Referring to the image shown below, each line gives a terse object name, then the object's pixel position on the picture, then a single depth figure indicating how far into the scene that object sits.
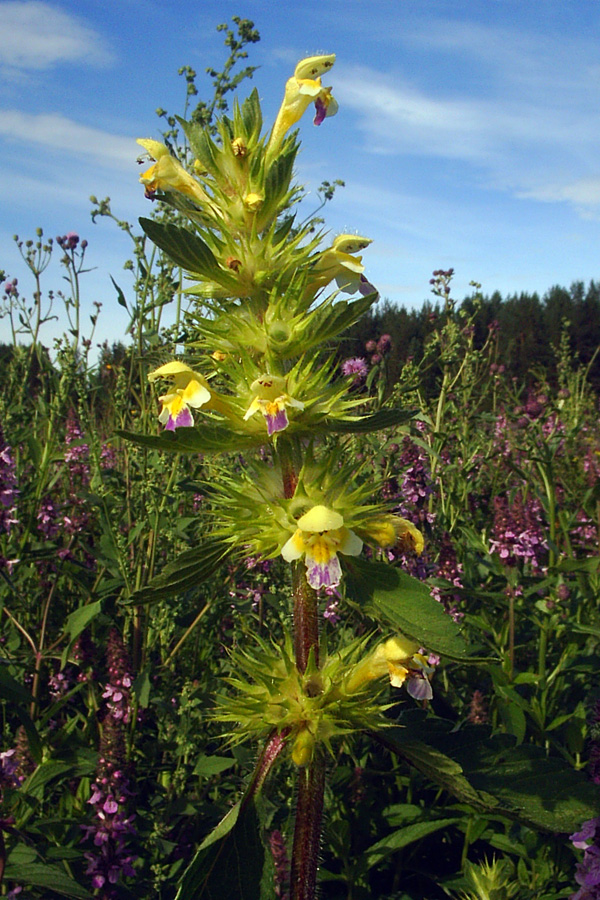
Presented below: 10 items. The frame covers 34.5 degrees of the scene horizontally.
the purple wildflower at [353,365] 0.59
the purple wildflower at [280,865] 0.35
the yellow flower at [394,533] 0.27
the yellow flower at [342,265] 0.29
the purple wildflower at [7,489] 0.51
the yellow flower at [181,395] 0.26
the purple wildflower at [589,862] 0.31
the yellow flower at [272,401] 0.25
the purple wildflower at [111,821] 0.38
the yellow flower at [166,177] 0.29
